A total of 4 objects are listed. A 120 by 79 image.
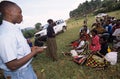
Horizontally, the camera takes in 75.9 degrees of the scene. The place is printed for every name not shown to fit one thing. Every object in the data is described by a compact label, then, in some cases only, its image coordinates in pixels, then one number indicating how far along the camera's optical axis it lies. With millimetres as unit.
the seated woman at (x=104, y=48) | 3126
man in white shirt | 678
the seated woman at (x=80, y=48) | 3629
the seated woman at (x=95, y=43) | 3271
